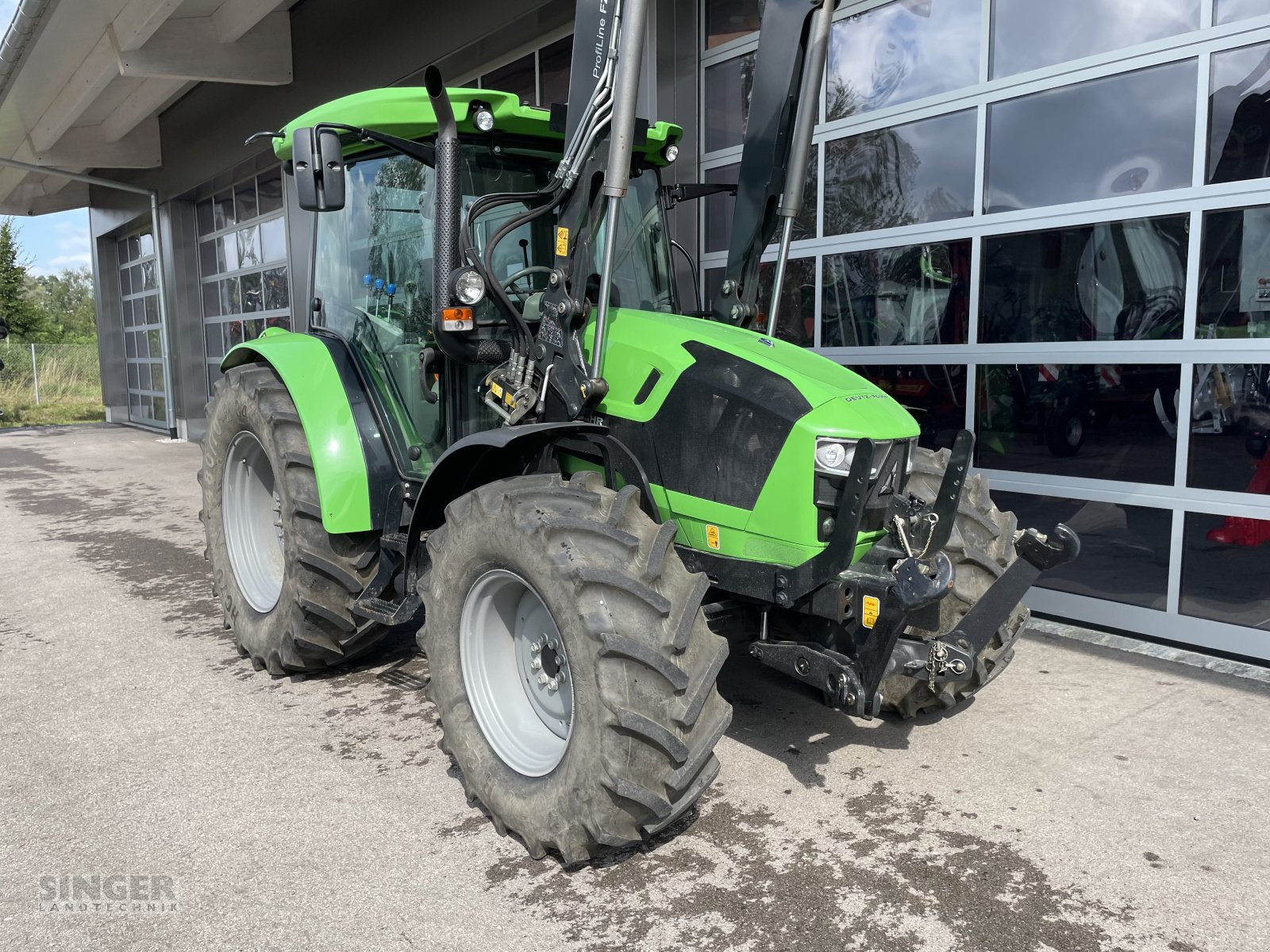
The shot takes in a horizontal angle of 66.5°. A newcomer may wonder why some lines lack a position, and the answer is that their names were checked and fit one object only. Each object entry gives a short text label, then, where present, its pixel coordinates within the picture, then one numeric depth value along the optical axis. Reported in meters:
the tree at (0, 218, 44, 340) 29.25
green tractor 2.64
